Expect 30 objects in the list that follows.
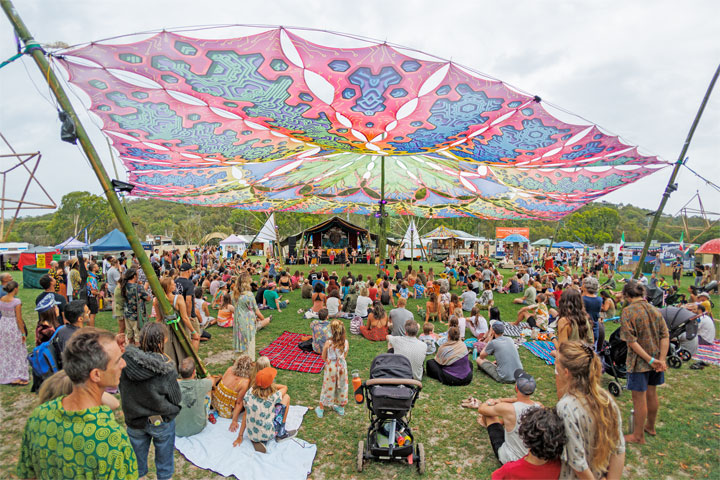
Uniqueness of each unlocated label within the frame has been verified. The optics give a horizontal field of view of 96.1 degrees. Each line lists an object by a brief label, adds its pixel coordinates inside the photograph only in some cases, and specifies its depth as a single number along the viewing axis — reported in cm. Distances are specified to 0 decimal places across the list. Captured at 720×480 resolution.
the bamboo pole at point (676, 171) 481
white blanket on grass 330
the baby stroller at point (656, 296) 957
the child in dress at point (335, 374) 445
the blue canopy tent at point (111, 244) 1631
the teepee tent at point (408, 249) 3583
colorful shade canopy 426
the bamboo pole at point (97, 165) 317
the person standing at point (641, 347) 361
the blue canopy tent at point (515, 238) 2936
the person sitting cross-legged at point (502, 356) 540
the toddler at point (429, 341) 668
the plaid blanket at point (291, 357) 591
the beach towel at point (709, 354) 668
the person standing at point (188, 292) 563
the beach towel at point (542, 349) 659
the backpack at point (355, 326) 807
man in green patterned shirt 153
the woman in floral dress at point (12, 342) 457
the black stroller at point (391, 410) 315
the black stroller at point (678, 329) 577
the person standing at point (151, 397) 246
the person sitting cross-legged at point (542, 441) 186
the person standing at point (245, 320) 570
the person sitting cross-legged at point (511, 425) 316
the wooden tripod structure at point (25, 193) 514
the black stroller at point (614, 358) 518
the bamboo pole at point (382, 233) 1100
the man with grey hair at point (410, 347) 484
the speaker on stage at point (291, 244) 3049
